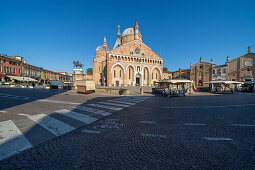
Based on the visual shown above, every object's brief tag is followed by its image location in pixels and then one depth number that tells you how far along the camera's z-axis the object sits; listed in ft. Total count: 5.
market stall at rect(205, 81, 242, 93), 60.47
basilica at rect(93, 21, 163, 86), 114.73
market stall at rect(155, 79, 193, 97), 44.45
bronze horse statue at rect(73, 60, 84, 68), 140.56
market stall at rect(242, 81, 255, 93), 68.19
